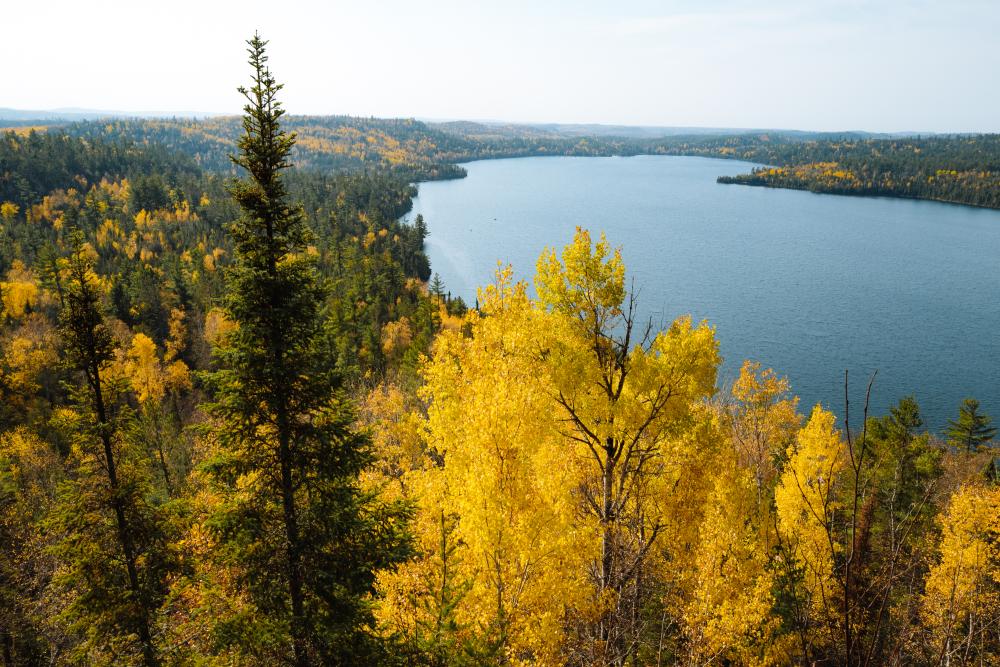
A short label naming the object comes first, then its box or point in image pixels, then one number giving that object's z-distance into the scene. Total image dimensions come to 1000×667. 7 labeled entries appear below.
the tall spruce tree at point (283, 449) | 9.23
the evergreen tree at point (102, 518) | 11.10
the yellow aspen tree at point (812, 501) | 20.70
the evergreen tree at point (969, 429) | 37.91
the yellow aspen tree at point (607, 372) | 13.54
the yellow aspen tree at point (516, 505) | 12.59
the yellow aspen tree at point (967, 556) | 20.53
